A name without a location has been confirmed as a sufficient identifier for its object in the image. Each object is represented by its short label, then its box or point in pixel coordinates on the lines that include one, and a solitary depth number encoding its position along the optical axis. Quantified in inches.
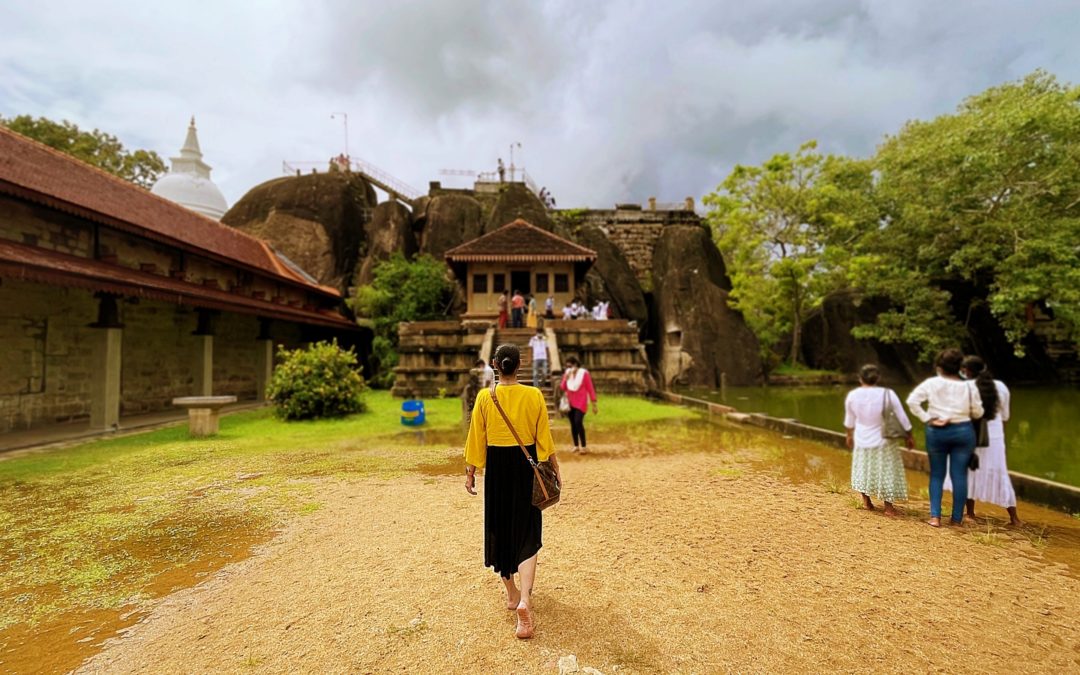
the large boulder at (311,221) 1012.5
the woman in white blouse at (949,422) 171.9
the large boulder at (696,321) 962.7
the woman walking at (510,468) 113.3
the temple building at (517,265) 786.2
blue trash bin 414.3
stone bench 366.6
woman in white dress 173.2
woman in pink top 299.0
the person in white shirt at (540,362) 502.6
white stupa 1058.1
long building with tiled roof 384.8
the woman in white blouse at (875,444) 189.6
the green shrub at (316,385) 446.3
